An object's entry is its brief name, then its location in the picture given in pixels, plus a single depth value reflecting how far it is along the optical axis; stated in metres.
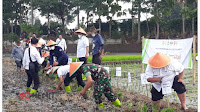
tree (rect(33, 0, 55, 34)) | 31.22
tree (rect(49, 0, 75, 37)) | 32.59
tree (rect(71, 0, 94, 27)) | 29.88
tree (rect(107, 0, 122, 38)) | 29.34
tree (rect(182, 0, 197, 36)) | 18.19
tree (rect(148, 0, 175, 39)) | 26.33
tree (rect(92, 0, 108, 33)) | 29.11
